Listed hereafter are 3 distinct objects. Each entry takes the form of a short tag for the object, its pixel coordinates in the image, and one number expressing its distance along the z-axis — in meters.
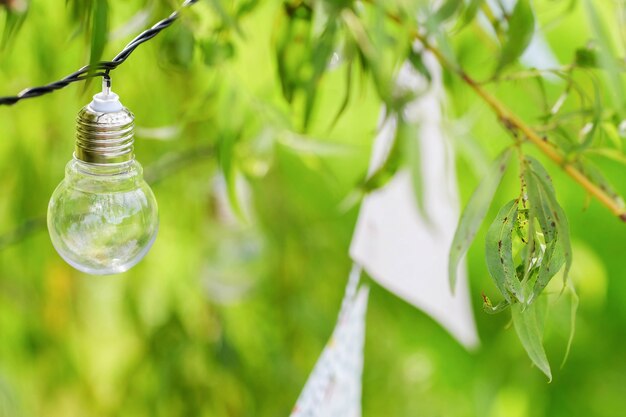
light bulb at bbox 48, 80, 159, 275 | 0.90
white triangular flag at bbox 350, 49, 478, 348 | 1.14
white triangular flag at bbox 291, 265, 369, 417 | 1.06
